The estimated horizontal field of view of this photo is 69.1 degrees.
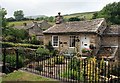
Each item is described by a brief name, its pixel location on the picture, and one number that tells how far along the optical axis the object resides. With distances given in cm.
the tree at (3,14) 1340
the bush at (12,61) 500
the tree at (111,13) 2128
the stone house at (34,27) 2010
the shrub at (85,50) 923
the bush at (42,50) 900
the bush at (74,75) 408
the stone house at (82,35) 973
